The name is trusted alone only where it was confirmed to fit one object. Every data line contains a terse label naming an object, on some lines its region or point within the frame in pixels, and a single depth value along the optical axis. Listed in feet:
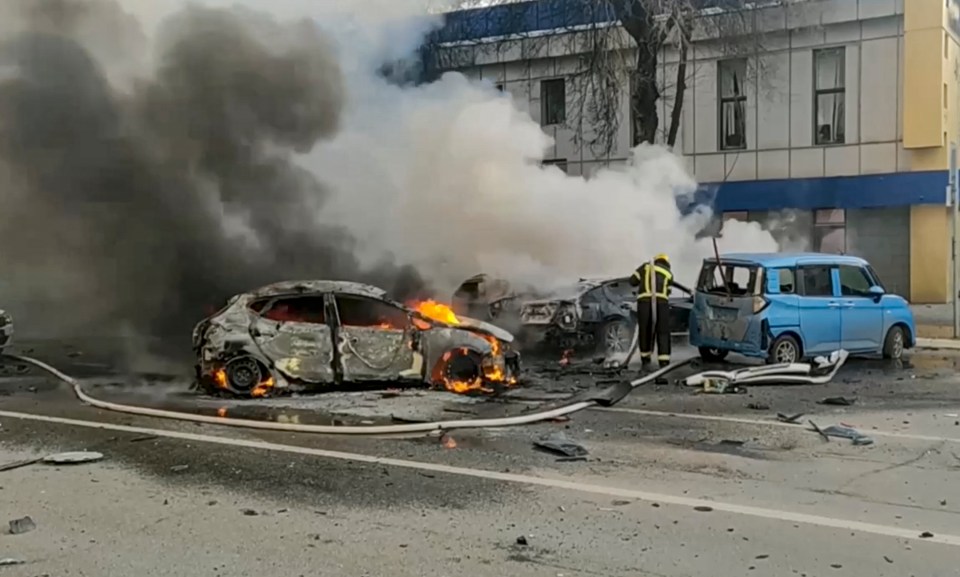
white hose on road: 28.66
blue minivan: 41.29
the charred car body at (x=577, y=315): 46.47
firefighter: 43.47
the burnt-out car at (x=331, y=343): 35.55
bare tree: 66.44
